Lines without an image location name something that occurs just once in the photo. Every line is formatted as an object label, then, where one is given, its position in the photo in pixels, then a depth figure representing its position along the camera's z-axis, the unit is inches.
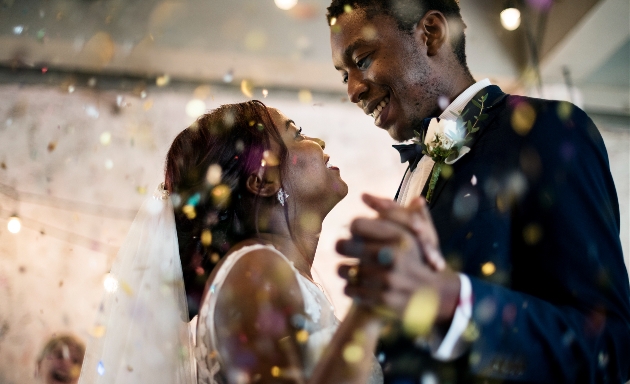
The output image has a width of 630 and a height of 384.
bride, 68.8
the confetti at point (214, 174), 72.5
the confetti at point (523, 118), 55.9
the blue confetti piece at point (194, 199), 72.9
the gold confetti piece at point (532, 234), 49.5
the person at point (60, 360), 142.8
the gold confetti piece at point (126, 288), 73.9
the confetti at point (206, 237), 73.6
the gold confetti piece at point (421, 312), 33.0
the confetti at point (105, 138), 173.3
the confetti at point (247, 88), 186.4
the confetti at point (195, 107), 181.8
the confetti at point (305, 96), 192.7
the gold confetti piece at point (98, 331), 73.3
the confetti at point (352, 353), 36.7
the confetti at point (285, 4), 179.8
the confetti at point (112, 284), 76.6
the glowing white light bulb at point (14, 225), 162.1
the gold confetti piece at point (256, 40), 179.8
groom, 33.7
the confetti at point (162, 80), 182.1
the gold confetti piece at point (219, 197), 72.4
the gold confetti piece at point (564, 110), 54.2
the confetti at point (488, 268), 51.6
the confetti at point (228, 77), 183.4
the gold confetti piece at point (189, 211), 74.2
